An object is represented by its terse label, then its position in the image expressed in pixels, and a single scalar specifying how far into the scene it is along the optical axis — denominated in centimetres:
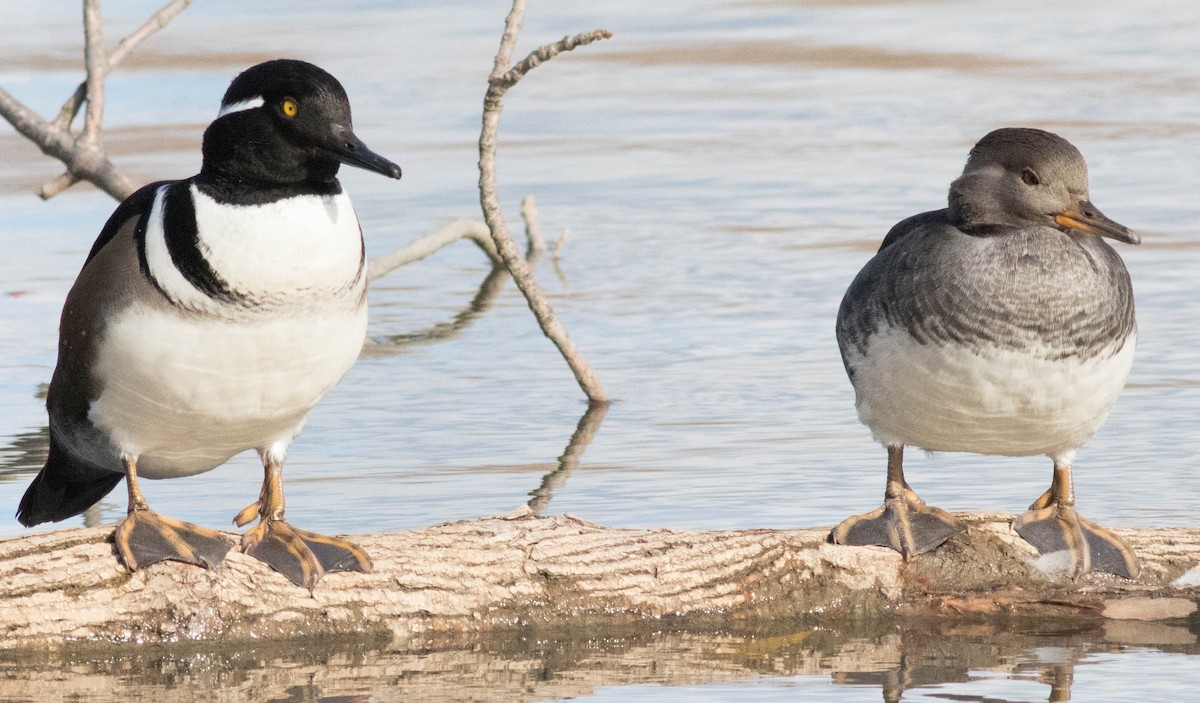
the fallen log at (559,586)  1067
